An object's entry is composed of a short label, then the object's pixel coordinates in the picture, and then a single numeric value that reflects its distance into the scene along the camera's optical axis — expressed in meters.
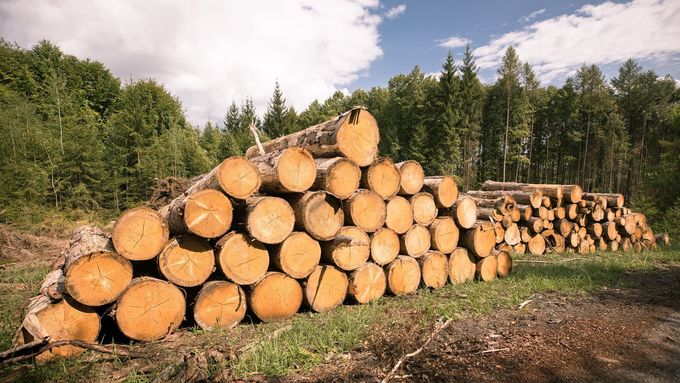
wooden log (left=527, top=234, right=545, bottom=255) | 9.51
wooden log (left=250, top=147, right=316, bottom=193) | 4.37
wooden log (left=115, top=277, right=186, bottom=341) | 3.68
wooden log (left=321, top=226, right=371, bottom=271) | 4.83
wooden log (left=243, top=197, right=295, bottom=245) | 4.16
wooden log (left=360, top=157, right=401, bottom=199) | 5.19
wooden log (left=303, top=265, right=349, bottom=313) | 4.72
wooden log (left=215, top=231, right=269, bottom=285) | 4.13
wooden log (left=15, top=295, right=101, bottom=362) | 3.24
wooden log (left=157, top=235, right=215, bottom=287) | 3.90
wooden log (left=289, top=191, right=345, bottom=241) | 4.54
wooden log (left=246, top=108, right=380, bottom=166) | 5.00
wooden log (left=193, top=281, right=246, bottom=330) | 4.07
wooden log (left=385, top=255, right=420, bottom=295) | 5.44
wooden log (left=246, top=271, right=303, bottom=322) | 4.38
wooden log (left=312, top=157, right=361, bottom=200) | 4.66
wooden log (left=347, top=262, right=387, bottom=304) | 5.05
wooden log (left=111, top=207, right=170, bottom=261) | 3.71
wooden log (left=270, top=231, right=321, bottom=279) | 4.46
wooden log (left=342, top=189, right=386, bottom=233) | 4.98
